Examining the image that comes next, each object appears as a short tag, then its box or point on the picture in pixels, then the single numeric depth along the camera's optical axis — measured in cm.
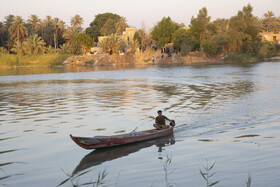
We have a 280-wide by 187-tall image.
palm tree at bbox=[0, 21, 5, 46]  11426
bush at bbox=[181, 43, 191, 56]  10381
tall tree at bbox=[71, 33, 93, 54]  10844
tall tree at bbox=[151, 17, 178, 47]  10716
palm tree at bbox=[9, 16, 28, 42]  11081
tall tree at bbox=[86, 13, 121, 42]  13338
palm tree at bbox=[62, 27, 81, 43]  11632
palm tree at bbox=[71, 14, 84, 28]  13100
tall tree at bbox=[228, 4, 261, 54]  10406
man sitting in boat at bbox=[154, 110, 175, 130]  1778
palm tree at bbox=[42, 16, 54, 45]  11956
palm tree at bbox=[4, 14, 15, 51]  11505
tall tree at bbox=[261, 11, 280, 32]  13512
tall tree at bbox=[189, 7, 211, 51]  10931
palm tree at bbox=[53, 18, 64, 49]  11881
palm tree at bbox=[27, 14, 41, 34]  12019
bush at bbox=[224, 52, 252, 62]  10406
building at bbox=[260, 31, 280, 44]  12025
